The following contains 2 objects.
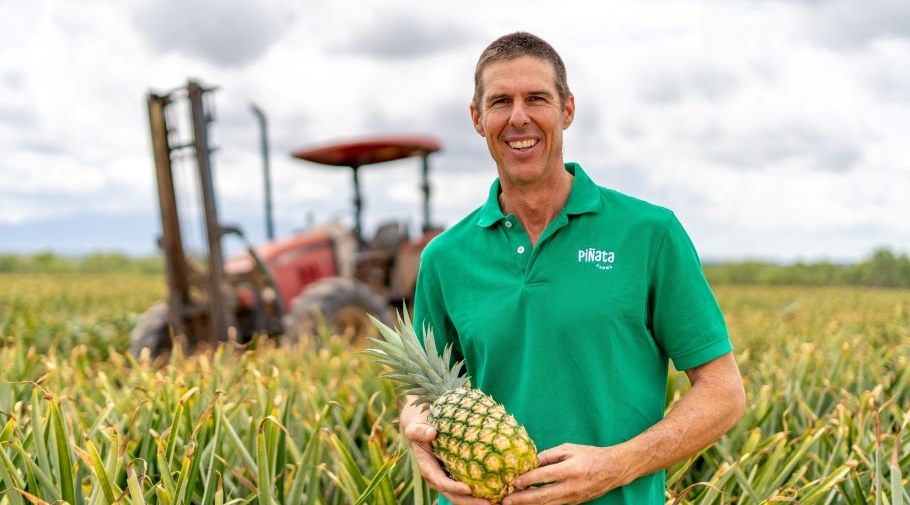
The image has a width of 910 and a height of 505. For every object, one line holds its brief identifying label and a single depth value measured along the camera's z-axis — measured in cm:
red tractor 777
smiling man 197
